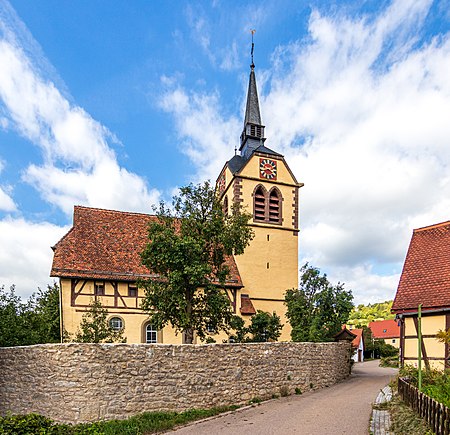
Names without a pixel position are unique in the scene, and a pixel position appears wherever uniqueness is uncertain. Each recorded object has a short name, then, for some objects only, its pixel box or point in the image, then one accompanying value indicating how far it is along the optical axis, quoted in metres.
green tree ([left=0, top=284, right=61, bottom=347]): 15.49
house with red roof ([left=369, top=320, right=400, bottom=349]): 58.56
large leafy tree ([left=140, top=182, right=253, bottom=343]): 15.07
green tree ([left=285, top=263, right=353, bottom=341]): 20.92
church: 20.22
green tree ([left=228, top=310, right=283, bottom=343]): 20.45
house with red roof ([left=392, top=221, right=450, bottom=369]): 14.50
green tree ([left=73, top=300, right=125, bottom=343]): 14.80
